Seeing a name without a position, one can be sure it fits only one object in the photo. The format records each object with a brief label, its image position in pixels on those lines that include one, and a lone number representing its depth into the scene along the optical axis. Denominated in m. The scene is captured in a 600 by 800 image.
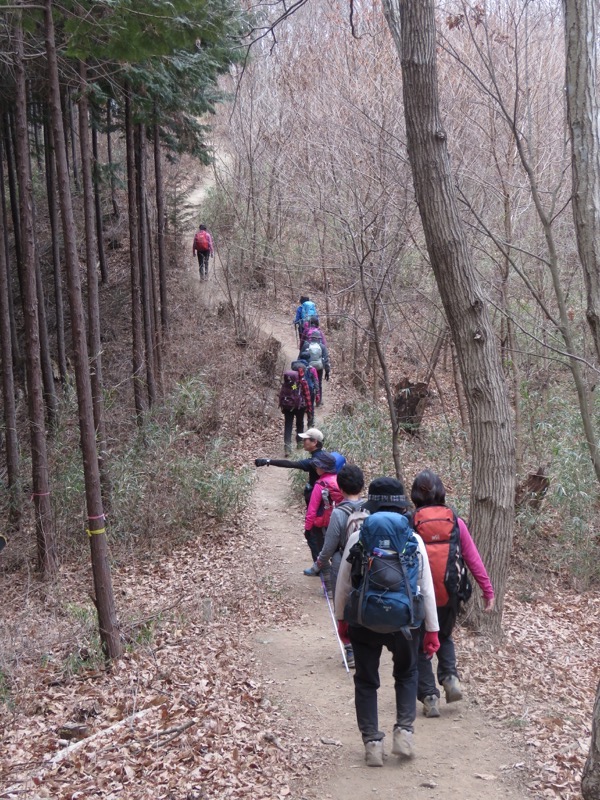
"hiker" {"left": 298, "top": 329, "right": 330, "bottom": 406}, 15.55
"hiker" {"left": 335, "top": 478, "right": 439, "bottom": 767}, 4.42
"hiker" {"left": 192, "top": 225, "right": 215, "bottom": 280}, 23.95
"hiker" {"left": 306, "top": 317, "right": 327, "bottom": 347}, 15.65
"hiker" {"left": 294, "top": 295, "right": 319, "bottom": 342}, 16.72
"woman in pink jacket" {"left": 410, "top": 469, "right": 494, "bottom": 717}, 5.06
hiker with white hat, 7.96
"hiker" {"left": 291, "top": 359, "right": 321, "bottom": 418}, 13.71
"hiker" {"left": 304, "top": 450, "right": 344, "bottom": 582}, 7.50
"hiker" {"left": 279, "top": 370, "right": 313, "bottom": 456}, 13.70
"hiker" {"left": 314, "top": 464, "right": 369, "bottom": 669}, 5.79
